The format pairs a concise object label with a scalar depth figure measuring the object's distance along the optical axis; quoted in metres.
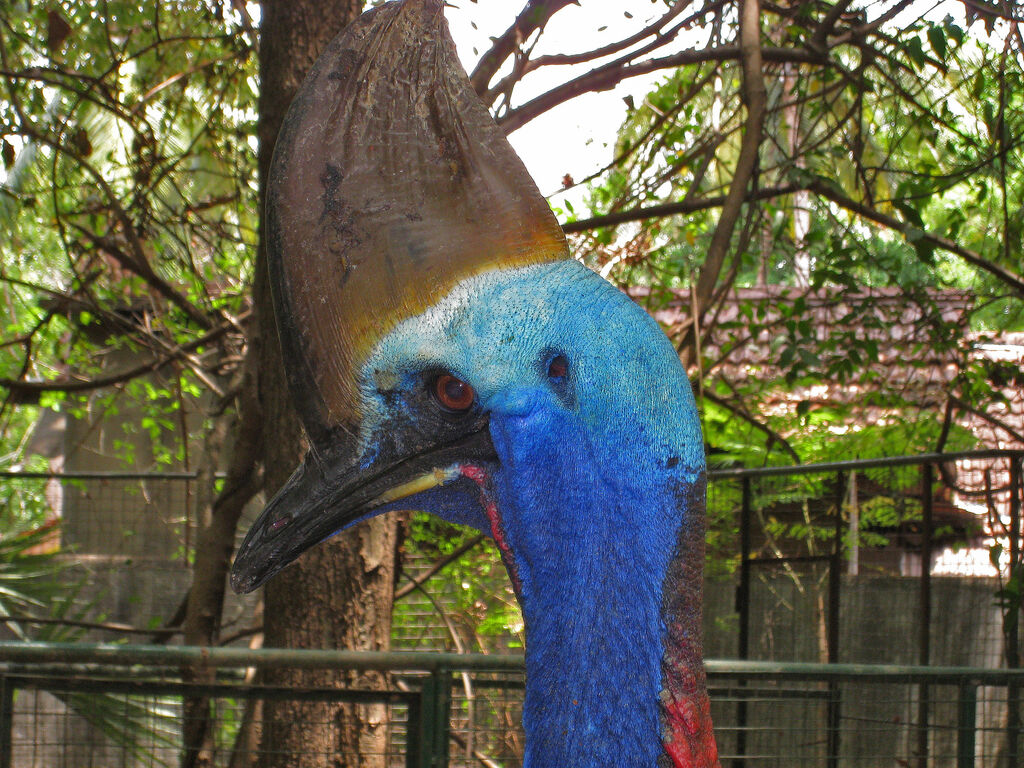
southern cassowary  1.10
